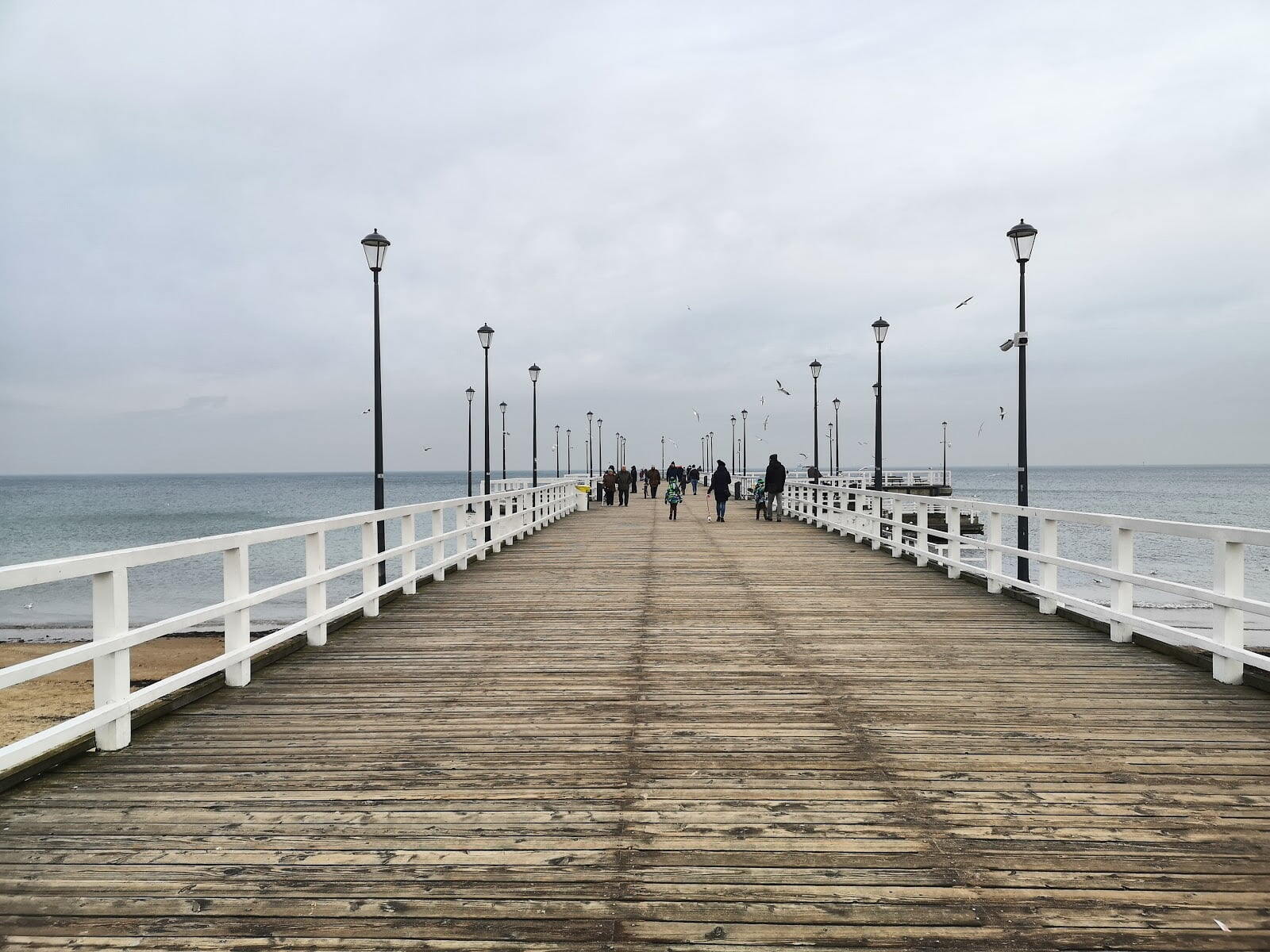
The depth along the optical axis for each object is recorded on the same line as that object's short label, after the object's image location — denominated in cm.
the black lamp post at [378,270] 1379
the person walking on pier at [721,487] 2405
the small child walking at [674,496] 2714
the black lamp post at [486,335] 2638
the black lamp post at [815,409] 3069
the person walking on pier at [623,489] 3678
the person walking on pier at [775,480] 2321
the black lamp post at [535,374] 3078
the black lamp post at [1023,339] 1240
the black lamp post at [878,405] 2088
